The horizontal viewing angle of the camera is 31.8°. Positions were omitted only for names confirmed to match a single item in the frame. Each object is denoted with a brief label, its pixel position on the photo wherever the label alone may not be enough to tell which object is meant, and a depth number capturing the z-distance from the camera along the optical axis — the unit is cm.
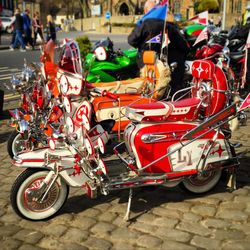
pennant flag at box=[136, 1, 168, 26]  686
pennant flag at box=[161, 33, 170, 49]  627
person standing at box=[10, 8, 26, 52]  2056
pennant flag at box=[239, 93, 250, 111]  394
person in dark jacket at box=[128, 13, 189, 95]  714
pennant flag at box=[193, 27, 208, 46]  667
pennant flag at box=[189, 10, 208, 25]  682
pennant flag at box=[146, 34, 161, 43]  675
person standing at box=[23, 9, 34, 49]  2106
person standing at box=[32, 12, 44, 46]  2032
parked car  4077
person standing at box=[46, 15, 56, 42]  2096
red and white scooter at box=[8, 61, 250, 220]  389
